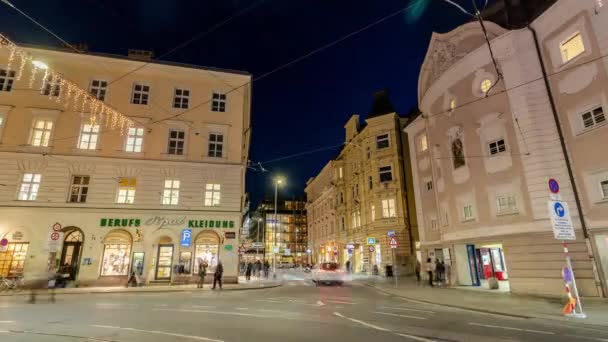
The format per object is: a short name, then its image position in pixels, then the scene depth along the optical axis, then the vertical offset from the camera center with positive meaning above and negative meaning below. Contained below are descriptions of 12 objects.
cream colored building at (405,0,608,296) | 14.41 +5.77
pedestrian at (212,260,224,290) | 20.64 -1.01
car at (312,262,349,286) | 24.05 -1.65
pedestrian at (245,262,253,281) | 29.08 -1.37
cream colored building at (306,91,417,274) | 33.06 +7.21
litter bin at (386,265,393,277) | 30.52 -1.41
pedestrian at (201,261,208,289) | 21.14 -1.02
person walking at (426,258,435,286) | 21.52 -0.94
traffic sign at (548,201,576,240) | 11.04 +1.09
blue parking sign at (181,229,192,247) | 23.13 +1.40
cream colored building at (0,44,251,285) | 22.12 +6.05
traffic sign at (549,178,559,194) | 11.32 +2.30
